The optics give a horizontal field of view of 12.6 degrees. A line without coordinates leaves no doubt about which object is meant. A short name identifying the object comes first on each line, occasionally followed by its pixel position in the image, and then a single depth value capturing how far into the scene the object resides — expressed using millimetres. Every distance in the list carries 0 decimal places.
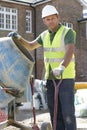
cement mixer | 4922
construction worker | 4901
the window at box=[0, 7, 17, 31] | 27784
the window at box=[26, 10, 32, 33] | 29220
